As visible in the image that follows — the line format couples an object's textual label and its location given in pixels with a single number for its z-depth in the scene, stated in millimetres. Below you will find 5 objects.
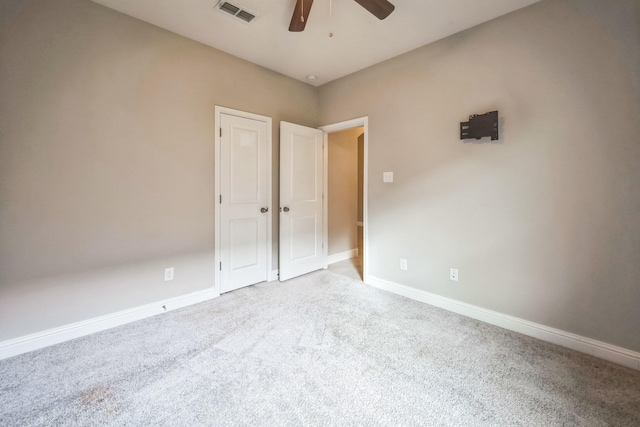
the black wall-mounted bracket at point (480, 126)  2260
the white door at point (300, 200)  3434
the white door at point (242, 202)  2977
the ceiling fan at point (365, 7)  1850
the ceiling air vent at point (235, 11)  2156
